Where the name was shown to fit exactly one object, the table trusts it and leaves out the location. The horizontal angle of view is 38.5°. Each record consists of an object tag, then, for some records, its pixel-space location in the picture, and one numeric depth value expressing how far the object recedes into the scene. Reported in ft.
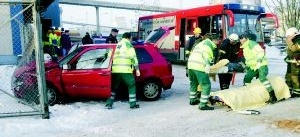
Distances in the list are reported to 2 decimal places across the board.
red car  31.40
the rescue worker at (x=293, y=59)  32.94
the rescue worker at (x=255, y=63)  30.63
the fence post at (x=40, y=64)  26.66
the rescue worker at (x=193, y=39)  43.10
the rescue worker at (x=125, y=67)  30.73
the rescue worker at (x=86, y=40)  59.68
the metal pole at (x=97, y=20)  129.70
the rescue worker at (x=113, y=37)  49.58
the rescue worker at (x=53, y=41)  52.67
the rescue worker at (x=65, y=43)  55.26
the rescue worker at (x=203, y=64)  29.63
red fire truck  54.85
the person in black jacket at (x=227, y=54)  36.60
